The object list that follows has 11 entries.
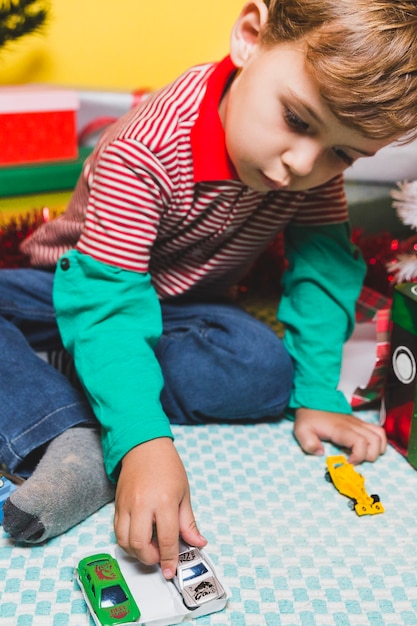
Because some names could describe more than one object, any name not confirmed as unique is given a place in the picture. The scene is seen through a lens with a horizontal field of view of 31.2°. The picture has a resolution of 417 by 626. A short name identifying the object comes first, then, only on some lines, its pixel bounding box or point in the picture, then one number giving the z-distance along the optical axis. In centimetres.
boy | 61
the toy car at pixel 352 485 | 69
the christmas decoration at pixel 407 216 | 79
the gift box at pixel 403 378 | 77
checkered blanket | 57
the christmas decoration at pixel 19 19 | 106
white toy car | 56
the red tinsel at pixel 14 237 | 105
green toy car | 53
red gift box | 112
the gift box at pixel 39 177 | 114
